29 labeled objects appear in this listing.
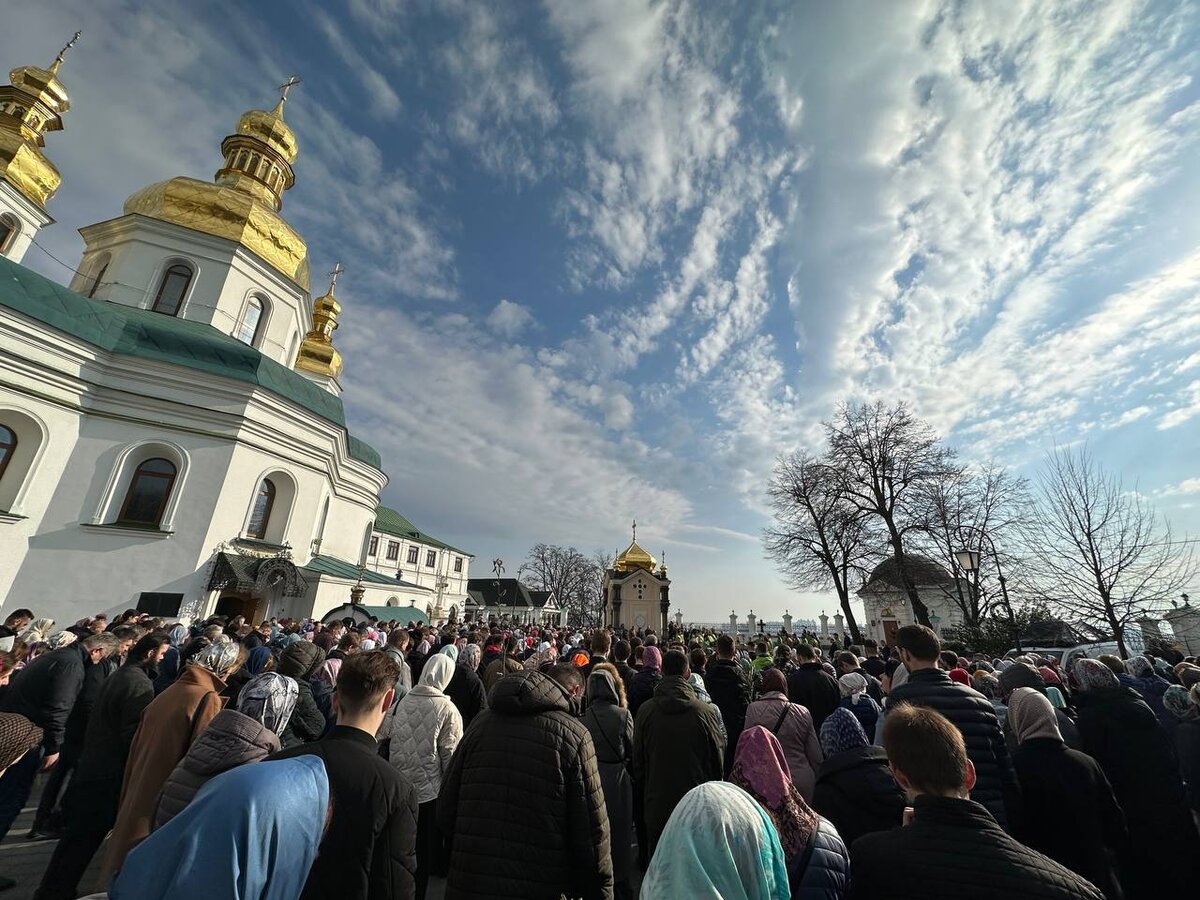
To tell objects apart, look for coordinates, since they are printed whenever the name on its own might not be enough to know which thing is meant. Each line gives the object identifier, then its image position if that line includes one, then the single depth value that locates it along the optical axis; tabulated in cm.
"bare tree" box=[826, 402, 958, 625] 2130
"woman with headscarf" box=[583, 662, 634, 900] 418
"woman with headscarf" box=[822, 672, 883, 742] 493
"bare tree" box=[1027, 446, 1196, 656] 1257
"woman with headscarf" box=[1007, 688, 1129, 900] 300
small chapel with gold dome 4800
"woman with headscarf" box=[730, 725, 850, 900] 182
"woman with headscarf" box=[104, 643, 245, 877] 316
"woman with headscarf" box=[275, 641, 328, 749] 418
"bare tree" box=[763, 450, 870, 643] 2281
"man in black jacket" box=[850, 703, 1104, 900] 155
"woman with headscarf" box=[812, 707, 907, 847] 264
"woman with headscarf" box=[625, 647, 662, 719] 640
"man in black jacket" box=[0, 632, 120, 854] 477
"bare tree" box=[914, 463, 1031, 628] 1881
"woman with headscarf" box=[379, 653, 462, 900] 395
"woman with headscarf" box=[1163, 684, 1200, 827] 435
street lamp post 1355
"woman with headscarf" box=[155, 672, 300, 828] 244
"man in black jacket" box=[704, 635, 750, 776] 591
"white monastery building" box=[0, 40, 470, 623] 1408
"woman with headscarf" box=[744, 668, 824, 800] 397
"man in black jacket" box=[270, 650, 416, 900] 208
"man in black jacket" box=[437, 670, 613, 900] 250
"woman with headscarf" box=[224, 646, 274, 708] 479
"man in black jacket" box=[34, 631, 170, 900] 364
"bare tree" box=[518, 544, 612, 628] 6900
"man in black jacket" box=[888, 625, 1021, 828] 309
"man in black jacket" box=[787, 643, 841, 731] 573
